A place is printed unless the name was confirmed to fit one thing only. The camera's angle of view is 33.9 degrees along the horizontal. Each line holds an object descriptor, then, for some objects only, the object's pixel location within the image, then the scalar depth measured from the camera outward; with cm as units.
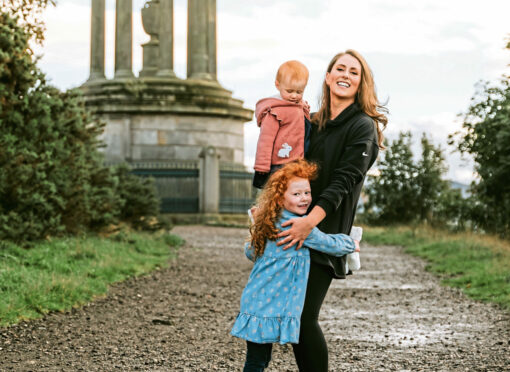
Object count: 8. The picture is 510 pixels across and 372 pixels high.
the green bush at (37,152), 1061
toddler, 430
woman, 406
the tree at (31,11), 1234
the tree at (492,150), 1476
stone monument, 2453
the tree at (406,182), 2275
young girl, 406
